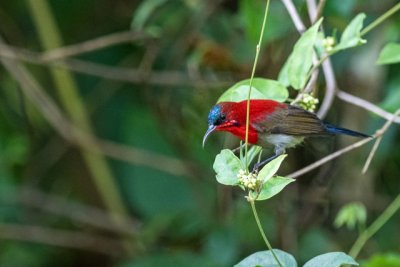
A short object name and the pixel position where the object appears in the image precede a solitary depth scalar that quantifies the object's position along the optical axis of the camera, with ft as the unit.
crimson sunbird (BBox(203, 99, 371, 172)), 18.90
